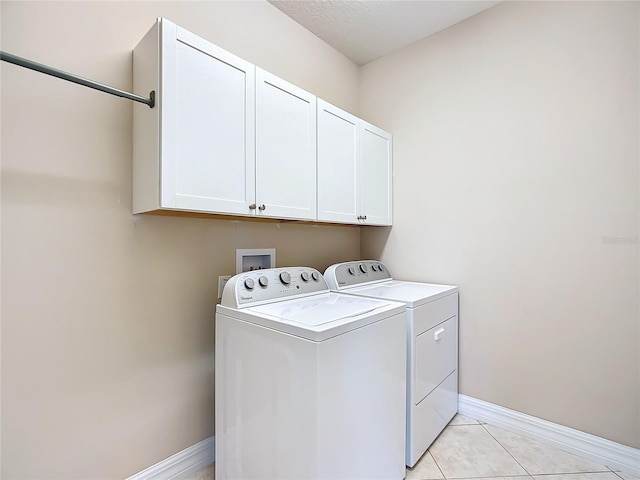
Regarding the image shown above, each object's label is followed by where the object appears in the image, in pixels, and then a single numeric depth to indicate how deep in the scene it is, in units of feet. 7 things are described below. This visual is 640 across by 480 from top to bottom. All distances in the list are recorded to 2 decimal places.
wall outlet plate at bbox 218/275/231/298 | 5.58
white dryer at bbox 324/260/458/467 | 5.16
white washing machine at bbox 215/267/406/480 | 3.63
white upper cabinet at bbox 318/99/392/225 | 6.22
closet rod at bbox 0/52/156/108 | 3.09
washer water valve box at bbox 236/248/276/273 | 5.95
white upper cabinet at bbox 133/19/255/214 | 3.99
